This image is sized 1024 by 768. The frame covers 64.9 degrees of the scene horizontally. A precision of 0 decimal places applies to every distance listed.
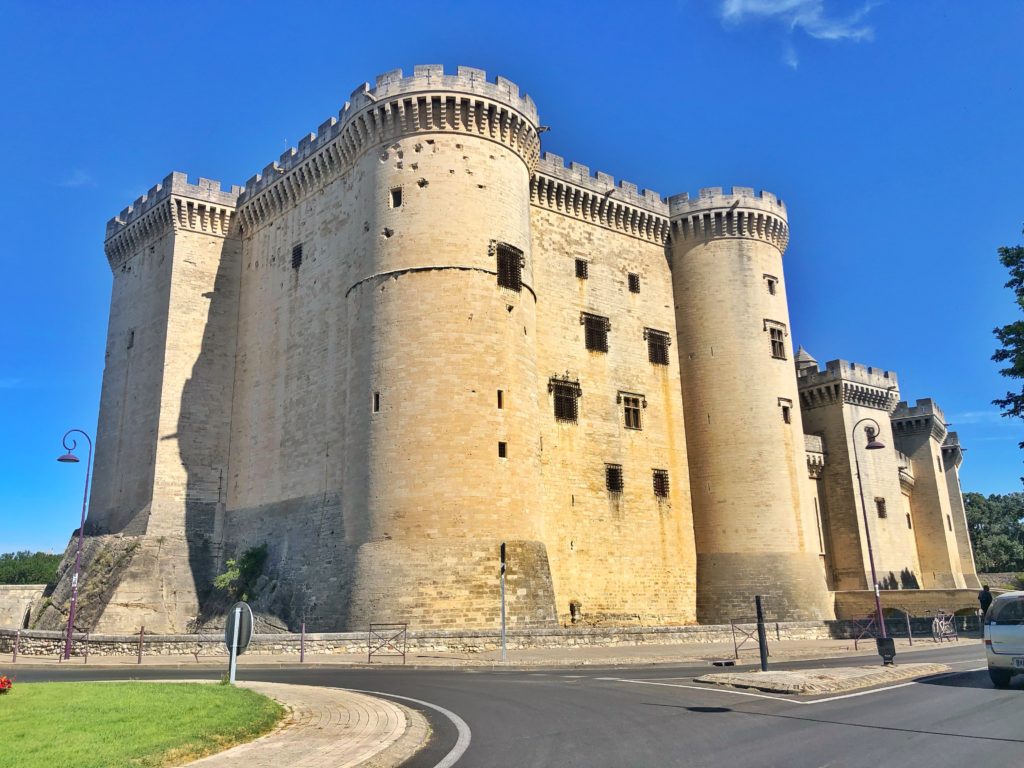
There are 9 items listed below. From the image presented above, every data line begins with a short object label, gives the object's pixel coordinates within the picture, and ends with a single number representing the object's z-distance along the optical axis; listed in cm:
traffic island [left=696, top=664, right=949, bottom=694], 1235
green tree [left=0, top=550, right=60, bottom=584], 8306
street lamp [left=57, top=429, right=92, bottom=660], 2350
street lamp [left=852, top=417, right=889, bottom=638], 2581
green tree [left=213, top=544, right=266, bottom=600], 2947
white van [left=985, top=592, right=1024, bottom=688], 1207
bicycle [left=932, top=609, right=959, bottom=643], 2834
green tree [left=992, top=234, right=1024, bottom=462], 2172
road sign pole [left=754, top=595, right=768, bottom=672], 1482
